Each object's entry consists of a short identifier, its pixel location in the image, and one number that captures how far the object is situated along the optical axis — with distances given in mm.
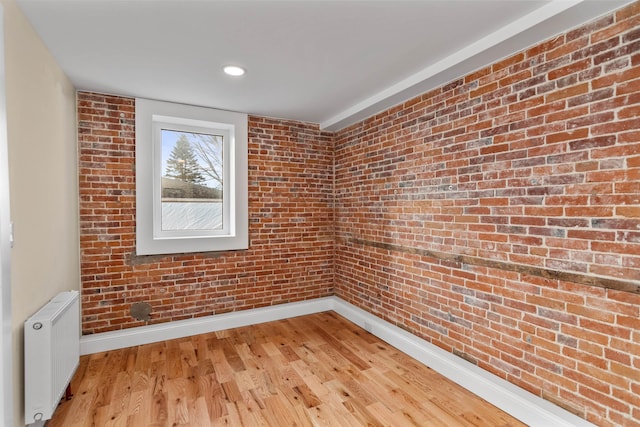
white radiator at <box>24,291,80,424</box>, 1707
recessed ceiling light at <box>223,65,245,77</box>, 2371
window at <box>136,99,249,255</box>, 3066
